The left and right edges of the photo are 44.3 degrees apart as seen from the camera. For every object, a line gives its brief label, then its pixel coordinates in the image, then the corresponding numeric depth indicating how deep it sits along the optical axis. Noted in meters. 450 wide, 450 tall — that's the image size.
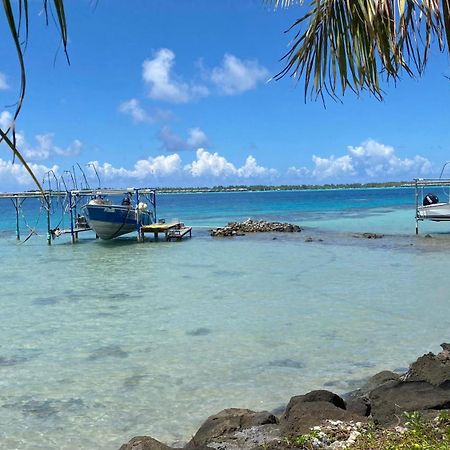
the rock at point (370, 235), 24.88
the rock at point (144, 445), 4.33
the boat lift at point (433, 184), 24.44
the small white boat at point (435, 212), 24.56
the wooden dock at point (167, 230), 24.75
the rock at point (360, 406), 5.12
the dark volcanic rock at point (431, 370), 5.86
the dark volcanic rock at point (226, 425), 4.75
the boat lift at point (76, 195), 24.88
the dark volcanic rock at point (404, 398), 4.60
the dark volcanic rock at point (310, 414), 4.42
